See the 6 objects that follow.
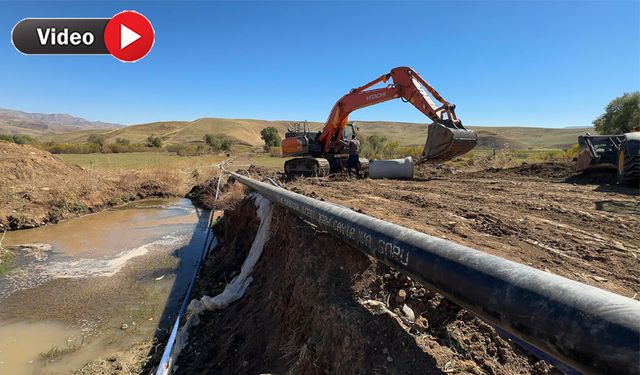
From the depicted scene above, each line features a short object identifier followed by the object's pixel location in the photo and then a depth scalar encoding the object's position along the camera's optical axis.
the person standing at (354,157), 13.27
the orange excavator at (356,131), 11.57
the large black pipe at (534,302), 1.34
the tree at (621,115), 34.12
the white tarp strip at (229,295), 4.63
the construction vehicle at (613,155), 8.98
